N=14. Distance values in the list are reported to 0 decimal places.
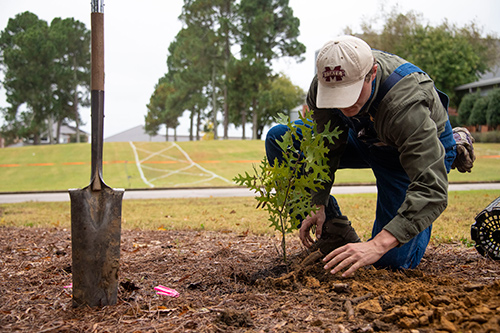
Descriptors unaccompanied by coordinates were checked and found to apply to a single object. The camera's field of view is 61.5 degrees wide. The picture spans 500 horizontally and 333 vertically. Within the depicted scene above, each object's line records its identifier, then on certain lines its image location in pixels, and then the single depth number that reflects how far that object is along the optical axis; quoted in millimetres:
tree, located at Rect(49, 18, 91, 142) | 41625
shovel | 2295
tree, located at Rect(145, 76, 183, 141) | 54812
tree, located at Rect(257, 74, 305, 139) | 53206
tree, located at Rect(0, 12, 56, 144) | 39812
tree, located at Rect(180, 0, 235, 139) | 37125
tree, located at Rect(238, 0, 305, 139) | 36094
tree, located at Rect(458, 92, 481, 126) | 33969
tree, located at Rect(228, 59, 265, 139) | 36312
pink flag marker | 2582
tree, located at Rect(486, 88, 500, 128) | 31203
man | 2336
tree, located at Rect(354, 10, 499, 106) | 36594
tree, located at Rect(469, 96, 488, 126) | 32584
